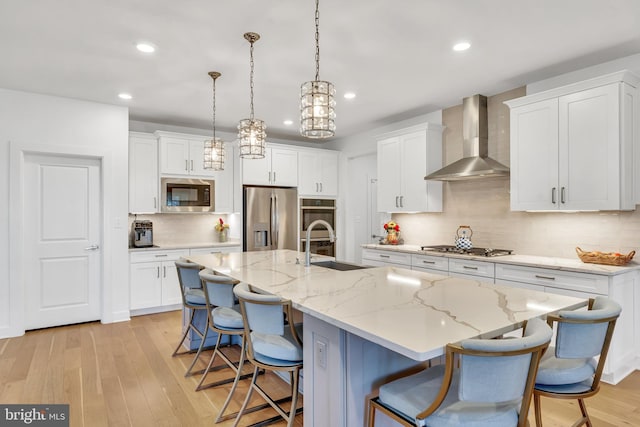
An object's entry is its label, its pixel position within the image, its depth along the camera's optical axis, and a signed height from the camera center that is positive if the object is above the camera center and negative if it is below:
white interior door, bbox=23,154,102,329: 4.15 -0.29
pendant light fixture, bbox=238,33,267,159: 2.88 +0.61
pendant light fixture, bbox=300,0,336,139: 2.10 +0.62
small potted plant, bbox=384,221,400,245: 5.13 -0.26
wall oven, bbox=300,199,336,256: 5.90 -0.14
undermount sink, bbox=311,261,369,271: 3.15 -0.45
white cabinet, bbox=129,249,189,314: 4.65 -0.86
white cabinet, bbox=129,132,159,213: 4.82 +0.55
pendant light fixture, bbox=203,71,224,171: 3.55 +0.59
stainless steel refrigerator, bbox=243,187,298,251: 5.45 -0.06
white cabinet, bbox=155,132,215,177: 4.98 +0.84
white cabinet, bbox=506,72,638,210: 2.92 +0.58
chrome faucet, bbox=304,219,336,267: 3.00 -0.36
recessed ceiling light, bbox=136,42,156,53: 2.87 +1.33
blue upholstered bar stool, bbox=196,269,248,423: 2.35 -0.67
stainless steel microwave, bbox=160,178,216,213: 5.03 +0.28
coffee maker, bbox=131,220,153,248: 4.84 -0.26
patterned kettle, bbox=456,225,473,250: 4.14 -0.27
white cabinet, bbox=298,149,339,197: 6.02 +0.70
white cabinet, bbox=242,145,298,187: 5.52 +0.70
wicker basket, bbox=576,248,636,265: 2.96 -0.36
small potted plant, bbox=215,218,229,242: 5.53 -0.24
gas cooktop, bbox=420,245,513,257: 3.76 -0.40
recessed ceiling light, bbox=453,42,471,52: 2.87 +1.33
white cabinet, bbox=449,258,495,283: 3.54 -0.55
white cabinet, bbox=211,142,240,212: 5.43 +0.45
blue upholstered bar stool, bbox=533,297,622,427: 1.52 -0.59
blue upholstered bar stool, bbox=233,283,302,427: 1.83 -0.68
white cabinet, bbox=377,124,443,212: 4.59 +0.60
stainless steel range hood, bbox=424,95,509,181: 4.01 +0.80
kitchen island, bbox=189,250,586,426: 1.39 -0.44
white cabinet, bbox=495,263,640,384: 2.79 -0.62
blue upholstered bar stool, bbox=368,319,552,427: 1.19 -0.60
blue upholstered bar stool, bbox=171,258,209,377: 2.96 -0.58
